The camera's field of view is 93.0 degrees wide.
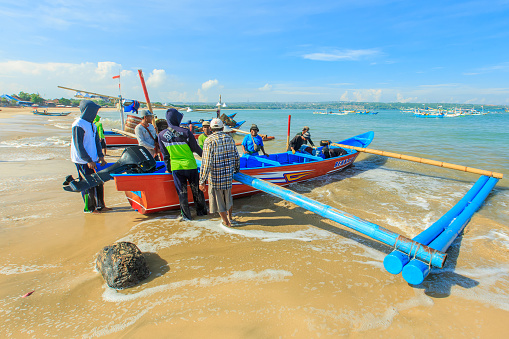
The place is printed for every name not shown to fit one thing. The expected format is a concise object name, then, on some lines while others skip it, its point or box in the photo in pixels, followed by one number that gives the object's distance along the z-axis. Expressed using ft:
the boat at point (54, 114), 128.62
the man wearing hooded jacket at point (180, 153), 13.26
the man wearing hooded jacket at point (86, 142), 13.65
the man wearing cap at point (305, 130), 28.24
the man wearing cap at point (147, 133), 18.25
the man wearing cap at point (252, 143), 23.46
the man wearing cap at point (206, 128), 15.67
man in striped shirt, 12.77
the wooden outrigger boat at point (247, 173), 14.38
